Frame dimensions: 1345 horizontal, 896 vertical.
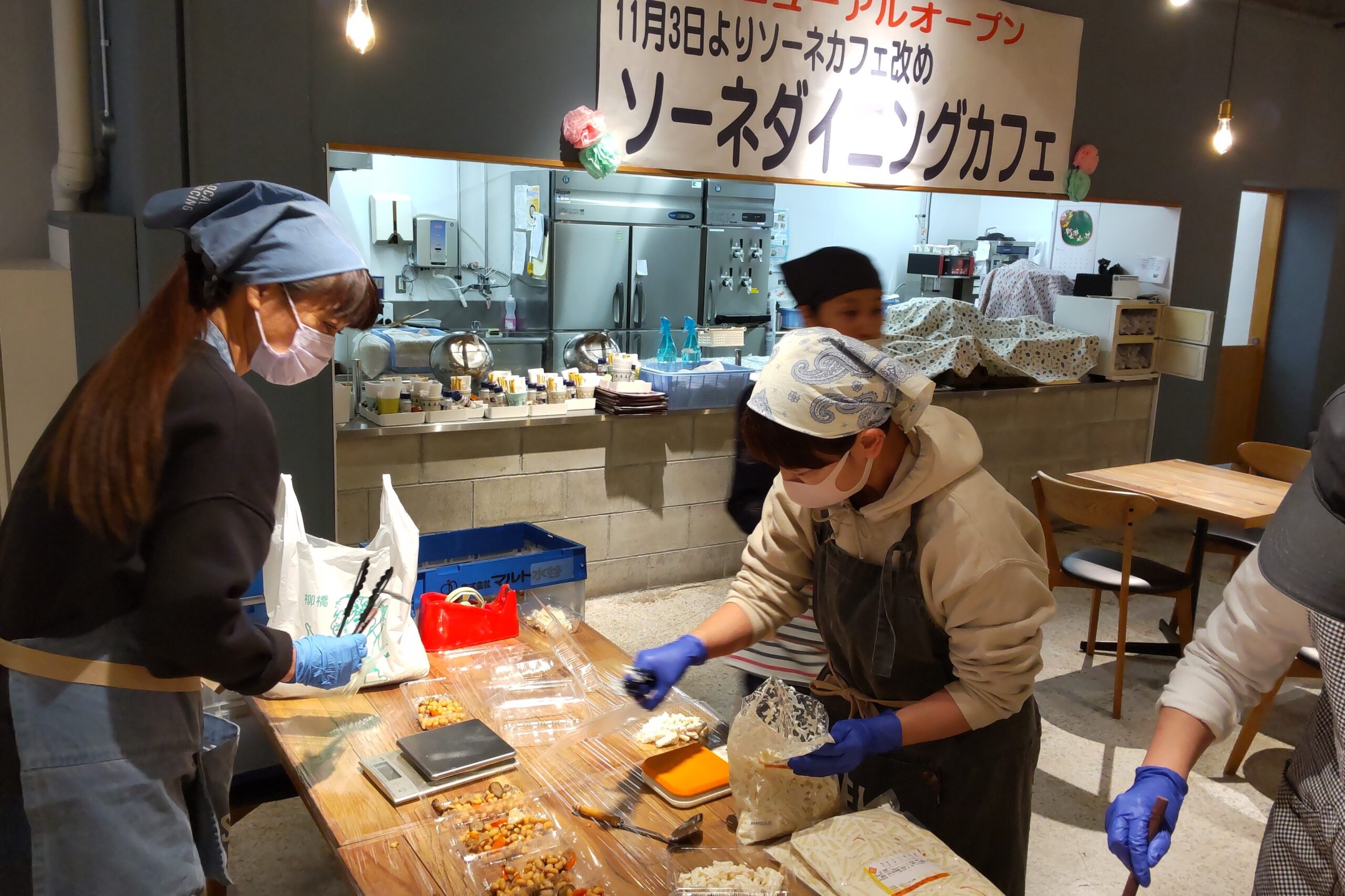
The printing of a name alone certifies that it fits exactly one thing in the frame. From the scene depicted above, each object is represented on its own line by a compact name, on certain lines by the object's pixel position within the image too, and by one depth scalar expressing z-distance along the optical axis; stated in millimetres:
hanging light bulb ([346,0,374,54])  3062
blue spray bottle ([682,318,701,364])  4887
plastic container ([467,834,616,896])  1354
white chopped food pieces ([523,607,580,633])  2264
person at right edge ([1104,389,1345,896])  1257
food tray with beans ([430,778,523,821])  1521
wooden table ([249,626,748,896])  1379
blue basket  4625
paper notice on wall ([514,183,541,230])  6309
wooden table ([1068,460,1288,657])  3586
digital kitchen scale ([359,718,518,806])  1594
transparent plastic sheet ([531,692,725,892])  1436
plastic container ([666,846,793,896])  1362
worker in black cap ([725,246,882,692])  2289
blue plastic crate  2330
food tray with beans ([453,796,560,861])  1422
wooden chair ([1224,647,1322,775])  3240
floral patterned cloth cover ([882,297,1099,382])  5332
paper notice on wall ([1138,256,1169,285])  6133
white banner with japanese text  4137
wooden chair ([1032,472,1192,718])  3502
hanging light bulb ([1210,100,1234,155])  5266
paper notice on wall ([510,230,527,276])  6426
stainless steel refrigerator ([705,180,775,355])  6852
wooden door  7000
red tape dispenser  2145
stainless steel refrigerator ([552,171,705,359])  6355
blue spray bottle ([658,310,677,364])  4883
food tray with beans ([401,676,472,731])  1824
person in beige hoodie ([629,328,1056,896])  1448
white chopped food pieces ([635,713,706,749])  1748
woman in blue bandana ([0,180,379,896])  1269
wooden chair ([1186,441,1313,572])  4258
